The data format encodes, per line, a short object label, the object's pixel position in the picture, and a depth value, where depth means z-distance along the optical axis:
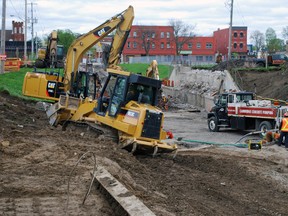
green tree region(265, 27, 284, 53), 128.39
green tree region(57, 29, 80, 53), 121.04
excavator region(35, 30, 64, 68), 26.23
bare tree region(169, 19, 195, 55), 110.60
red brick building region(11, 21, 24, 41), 130.69
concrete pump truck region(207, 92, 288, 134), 25.80
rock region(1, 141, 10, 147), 12.17
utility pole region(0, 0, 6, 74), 42.83
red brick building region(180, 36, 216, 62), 115.75
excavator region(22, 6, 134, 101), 19.62
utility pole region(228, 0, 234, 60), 57.01
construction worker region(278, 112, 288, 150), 19.39
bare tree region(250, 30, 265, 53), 130.11
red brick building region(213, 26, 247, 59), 110.66
